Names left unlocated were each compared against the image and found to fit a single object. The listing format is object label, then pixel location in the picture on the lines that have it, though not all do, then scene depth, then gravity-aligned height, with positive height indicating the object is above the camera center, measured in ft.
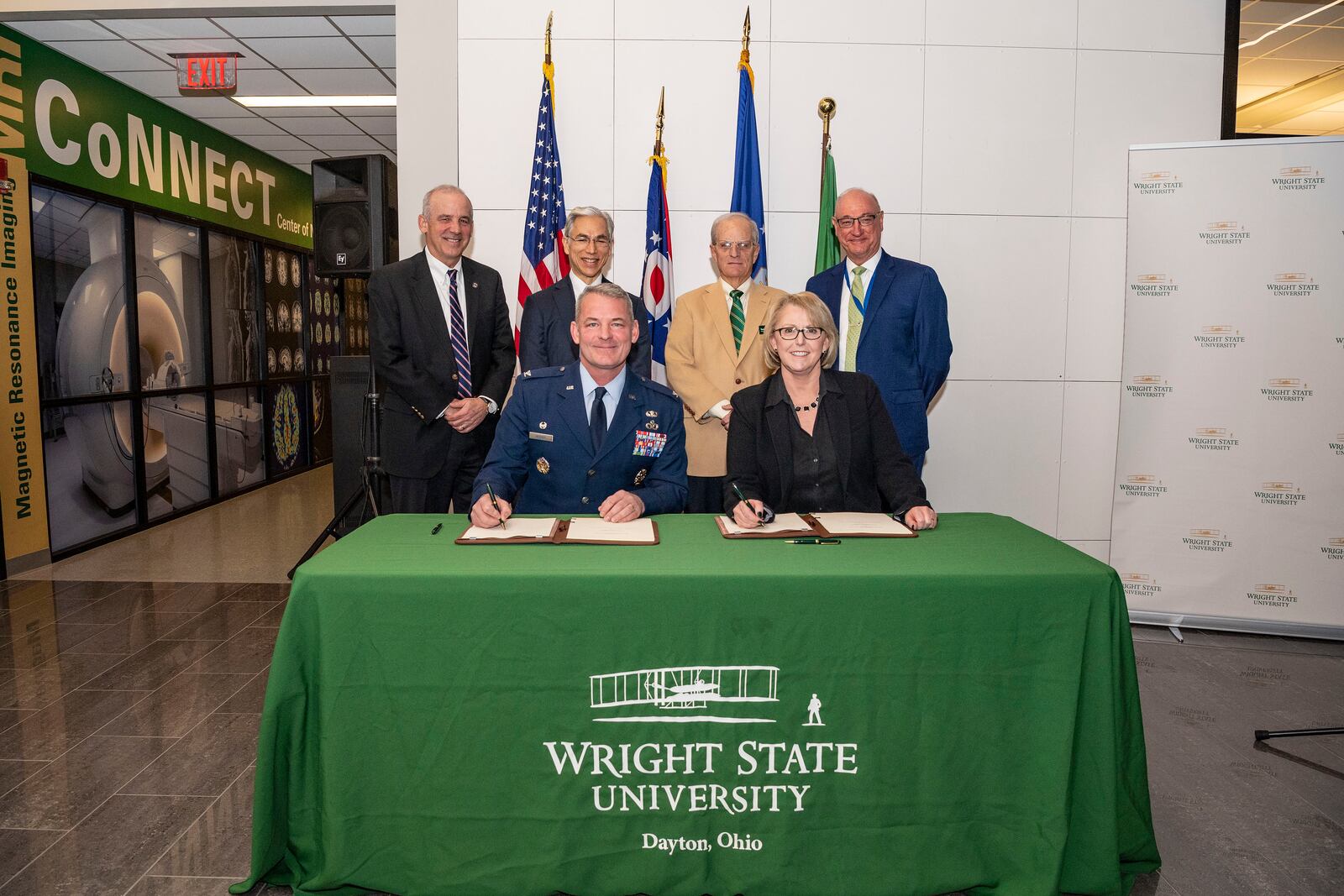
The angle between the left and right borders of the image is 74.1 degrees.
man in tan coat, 10.68 +0.18
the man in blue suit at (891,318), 11.15 +0.56
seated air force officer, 8.12 -0.73
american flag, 12.59 +2.11
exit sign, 17.03 +5.51
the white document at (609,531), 6.55 -1.28
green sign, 15.84 +4.70
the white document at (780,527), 6.79 -1.27
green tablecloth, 5.71 -2.37
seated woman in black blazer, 8.04 -0.66
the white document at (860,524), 6.81 -1.28
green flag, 12.93 +2.04
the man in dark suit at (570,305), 10.59 +0.70
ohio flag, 12.46 +1.39
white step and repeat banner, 12.15 -0.29
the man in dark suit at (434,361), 10.91 +0.01
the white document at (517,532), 6.56 -1.28
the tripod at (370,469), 14.19 -1.72
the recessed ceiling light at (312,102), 20.57 +6.03
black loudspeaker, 15.92 +2.59
